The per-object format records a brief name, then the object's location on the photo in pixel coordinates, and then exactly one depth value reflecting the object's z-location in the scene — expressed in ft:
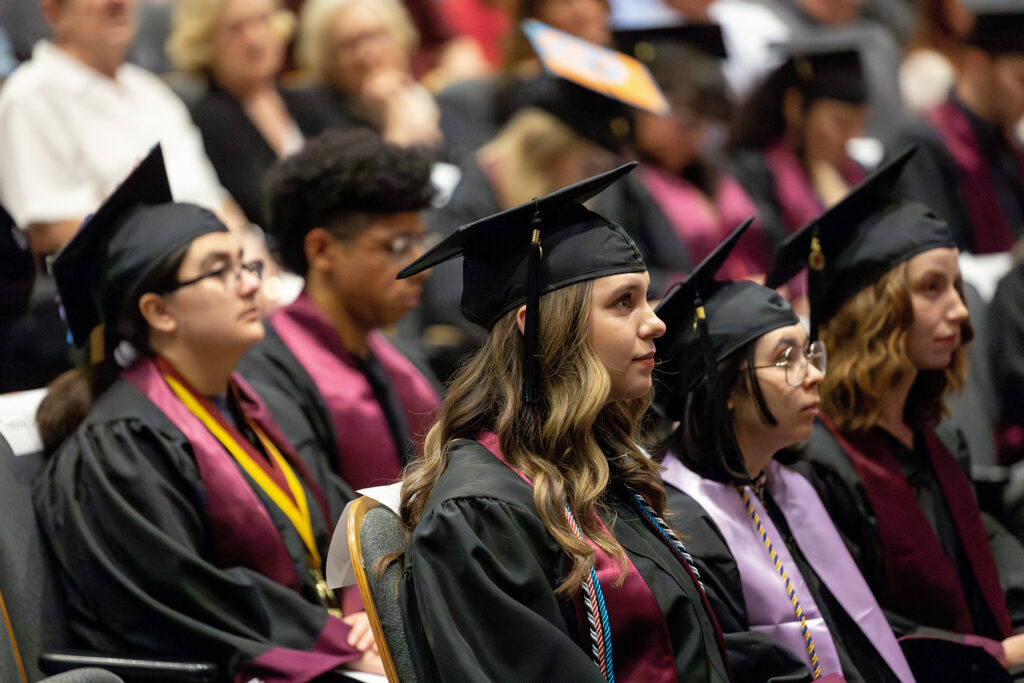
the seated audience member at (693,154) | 35.04
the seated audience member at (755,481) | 16.76
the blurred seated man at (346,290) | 24.06
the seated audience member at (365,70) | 36.50
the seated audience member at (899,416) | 19.74
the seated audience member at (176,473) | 18.13
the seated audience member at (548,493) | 12.68
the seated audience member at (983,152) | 40.78
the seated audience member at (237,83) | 33.60
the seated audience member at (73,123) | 28.43
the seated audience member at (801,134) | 37.96
